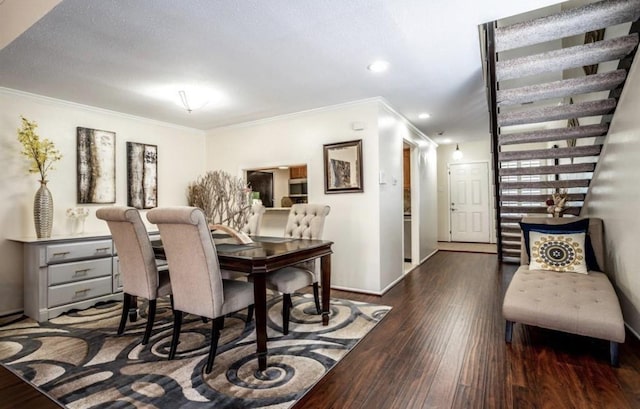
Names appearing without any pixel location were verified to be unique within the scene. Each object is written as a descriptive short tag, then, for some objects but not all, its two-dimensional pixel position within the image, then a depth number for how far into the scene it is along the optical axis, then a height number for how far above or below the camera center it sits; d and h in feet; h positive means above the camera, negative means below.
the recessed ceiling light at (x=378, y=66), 9.11 +4.16
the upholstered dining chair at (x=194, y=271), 6.45 -1.24
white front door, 24.23 +0.45
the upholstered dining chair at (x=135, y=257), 7.68 -1.11
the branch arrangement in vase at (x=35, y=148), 10.89 +2.30
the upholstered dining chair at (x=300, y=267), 8.49 -1.71
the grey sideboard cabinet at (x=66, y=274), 10.02 -1.99
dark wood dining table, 6.87 -1.14
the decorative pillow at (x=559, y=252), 9.53 -1.42
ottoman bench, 6.73 -2.24
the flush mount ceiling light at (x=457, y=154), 23.59 +3.94
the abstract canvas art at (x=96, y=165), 12.54 +1.94
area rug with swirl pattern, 5.90 -3.34
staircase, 7.53 +3.60
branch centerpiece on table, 9.16 +0.34
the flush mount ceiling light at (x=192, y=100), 11.04 +4.02
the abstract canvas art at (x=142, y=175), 14.11 +1.70
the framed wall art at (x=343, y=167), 12.71 +1.73
